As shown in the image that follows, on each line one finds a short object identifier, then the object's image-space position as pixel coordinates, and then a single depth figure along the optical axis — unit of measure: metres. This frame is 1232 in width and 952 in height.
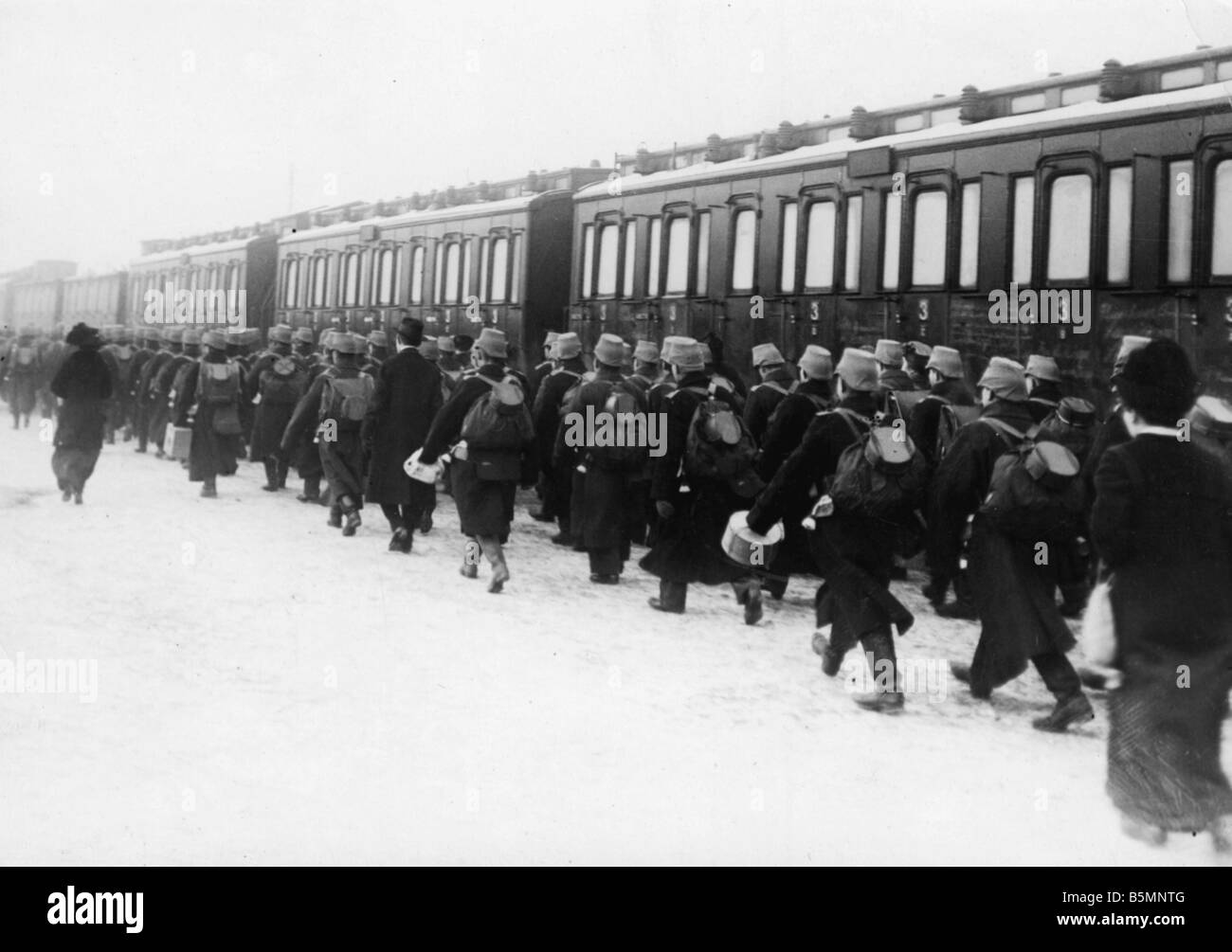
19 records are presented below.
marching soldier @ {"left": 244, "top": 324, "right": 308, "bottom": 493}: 14.05
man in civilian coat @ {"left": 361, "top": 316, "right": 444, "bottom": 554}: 10.51
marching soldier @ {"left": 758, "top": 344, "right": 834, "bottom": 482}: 8.08
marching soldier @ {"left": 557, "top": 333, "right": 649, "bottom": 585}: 9.31
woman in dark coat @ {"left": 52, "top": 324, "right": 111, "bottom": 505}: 11.00
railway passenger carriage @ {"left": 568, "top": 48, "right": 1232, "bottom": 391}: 8.54
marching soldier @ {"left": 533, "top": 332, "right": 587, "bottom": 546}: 11.38
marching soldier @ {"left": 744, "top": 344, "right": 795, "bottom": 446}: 9.57
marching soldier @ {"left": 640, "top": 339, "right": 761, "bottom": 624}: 8.44
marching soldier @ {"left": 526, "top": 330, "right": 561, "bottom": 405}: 12.64
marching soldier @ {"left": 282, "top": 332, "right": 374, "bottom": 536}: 11.11
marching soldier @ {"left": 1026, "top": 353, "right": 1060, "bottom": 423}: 7.77
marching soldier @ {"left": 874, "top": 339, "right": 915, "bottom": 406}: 9.76
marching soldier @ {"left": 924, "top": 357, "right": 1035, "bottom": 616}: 6.48
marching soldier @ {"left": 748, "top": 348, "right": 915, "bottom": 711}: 6.25
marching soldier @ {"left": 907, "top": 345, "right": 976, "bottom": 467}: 9.12
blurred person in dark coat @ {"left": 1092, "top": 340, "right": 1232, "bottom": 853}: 4.21
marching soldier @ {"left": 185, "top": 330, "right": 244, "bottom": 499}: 13.05
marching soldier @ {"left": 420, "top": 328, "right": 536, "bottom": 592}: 9.04
